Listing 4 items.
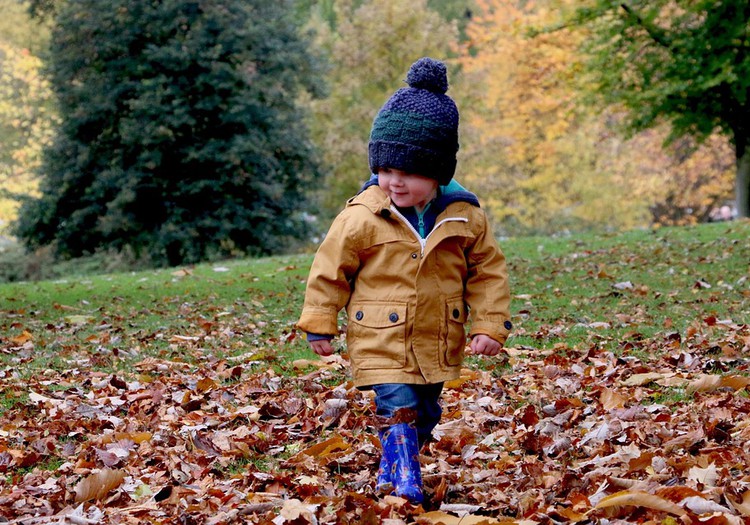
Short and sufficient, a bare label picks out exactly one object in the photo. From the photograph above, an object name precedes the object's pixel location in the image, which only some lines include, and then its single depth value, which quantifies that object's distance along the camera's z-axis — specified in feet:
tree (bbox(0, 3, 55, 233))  105.70
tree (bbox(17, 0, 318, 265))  75.00
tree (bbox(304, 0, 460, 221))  99.06
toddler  12.34
